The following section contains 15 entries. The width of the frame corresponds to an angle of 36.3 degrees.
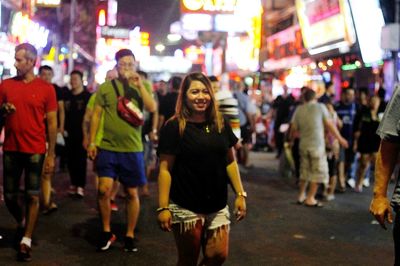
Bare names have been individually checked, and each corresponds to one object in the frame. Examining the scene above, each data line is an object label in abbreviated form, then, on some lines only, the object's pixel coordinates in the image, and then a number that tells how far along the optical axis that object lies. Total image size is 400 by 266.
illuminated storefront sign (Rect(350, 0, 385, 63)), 15.27
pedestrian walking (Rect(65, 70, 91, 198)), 9.16
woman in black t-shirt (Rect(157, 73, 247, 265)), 4.13
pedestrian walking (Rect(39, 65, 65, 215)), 7.84
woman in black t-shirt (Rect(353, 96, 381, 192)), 10.88
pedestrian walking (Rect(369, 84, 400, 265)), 3.37
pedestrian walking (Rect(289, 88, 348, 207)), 9.14
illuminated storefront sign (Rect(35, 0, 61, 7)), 20.67
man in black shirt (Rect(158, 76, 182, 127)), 10.46
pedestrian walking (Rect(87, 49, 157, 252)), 6.05
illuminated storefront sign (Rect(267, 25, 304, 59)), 24.39
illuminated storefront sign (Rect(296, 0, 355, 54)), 16.67
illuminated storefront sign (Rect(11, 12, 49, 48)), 18.36
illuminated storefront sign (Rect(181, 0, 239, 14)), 14.53
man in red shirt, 5.68
